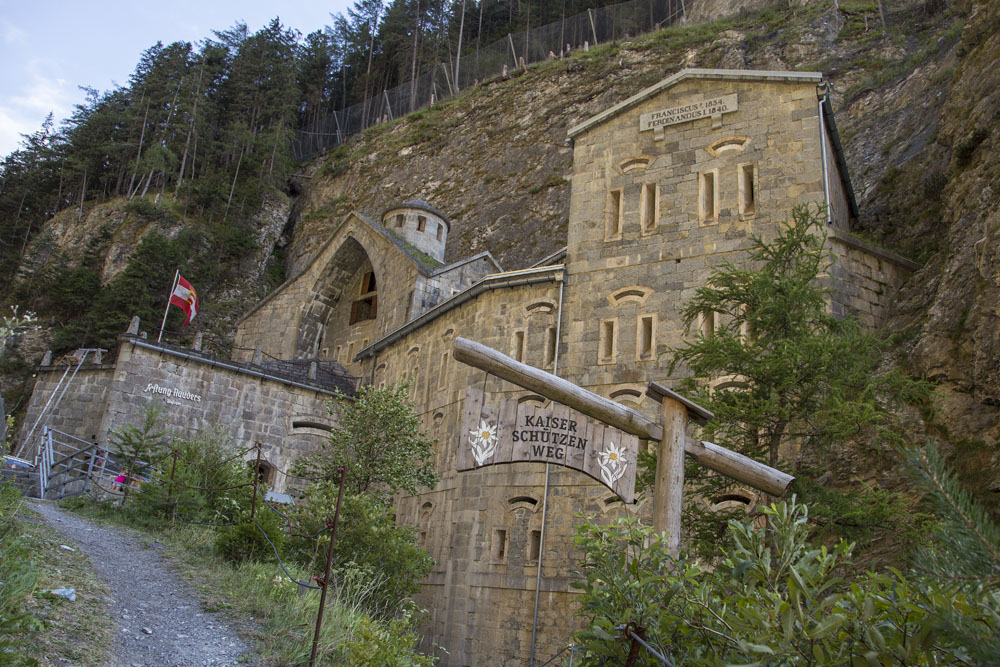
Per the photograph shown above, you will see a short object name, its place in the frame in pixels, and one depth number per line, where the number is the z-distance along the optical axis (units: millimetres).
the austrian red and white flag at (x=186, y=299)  27578
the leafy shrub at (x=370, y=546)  13070
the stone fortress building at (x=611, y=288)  16391
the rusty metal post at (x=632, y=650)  5395
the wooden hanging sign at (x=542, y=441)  7078
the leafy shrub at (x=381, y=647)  7910
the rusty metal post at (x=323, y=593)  7177
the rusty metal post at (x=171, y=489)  14039
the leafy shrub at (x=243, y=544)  11836
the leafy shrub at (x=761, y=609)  4070
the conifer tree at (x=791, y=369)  10055
